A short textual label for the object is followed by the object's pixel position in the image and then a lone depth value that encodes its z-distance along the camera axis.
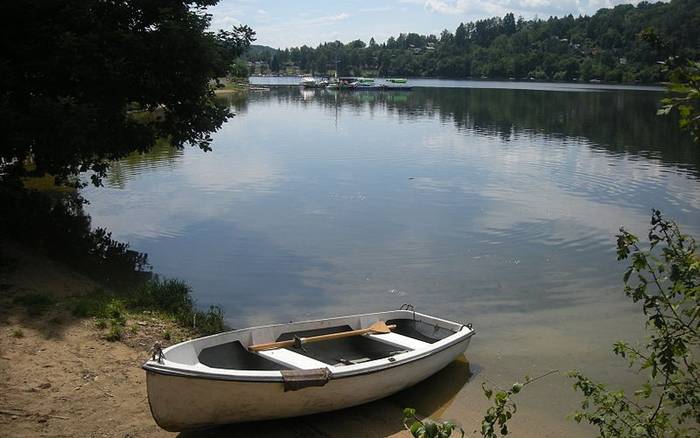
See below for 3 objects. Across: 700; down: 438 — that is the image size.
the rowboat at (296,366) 7.48
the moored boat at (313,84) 145.75
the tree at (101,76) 14.02
